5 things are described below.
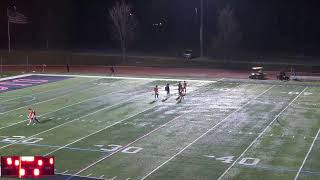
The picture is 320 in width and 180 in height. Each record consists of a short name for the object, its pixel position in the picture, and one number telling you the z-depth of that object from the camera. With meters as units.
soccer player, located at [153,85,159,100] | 36.34
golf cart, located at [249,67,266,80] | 47.19
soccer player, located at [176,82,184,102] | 36.28
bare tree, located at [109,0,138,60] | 66.00
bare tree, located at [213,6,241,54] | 65.56
